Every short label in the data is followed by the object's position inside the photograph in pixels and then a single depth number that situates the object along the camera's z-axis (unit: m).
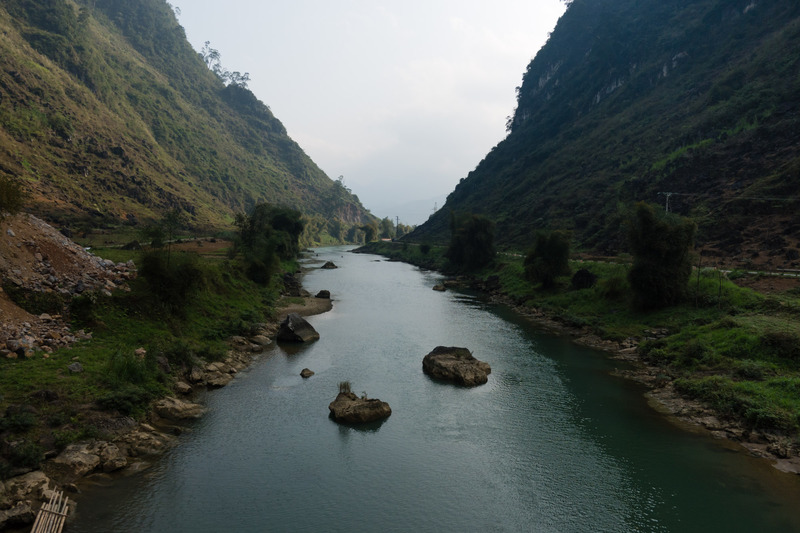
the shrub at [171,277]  37.16
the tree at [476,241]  101.88
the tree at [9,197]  28.84
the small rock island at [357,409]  27.47
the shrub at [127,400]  23.47
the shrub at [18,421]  19.23
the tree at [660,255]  44.53
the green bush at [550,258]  67.31
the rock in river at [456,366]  35.06
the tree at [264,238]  66.38
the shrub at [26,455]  18.17
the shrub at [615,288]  52.97
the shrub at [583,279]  61.00
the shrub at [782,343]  29.49
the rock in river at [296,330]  44.97
